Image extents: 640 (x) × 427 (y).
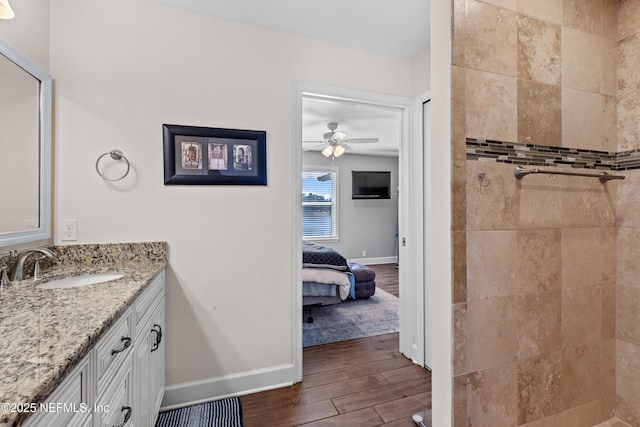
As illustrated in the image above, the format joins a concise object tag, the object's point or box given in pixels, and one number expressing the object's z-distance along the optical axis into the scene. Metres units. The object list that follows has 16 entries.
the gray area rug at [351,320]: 2.86
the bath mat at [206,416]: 1.65
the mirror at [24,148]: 1.30
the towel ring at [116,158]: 1.69
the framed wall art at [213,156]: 1.82
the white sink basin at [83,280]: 1.38
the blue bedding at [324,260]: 3.43
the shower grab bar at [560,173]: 1.25
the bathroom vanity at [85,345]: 0.57
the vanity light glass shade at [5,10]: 1.16
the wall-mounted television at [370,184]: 6.32
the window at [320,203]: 6.06
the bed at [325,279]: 3.31
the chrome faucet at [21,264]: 1.28
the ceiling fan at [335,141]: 4.13
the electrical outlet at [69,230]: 1.64
